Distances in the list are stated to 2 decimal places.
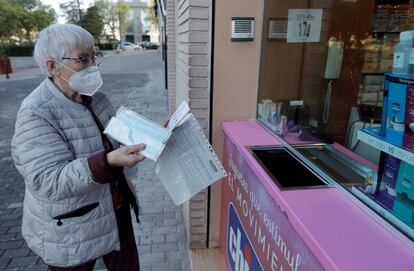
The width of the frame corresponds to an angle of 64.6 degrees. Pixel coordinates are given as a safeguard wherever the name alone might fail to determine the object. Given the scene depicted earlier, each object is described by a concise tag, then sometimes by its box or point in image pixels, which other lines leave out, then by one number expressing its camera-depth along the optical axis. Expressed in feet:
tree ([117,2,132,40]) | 196.13
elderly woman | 4.90
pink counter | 3.38
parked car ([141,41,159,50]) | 191.06
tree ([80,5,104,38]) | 140.19
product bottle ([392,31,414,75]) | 3.71
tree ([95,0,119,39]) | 177.63
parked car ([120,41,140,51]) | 197.76
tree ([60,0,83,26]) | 135.70
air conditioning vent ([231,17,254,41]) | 8.04
